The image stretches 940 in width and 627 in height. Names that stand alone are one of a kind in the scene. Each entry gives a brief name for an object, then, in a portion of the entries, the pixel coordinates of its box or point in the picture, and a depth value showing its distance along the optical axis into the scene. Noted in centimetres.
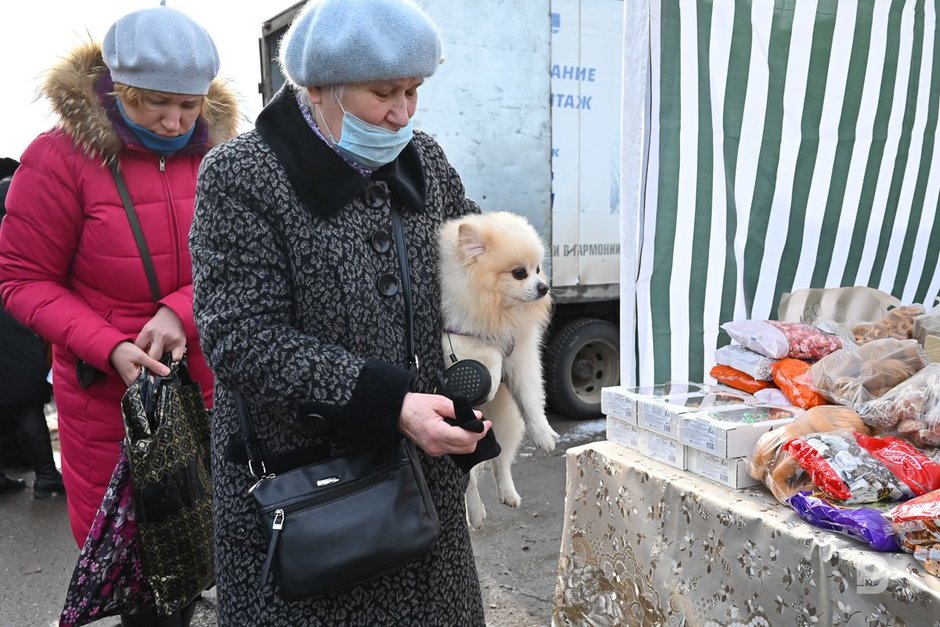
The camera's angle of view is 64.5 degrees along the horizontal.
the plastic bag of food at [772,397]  233
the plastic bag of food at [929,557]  153
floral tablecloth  161
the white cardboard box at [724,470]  202
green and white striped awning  271
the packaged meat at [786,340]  244
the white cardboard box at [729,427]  201
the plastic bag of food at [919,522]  156
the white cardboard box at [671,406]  220
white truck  542
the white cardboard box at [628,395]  238
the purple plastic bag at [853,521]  163
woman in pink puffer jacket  206
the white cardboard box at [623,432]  238
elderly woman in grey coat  131
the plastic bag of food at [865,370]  217
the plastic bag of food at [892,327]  266
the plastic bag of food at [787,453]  189
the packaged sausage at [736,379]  245
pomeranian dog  185
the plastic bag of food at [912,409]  196
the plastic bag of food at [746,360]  244
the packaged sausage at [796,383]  225
